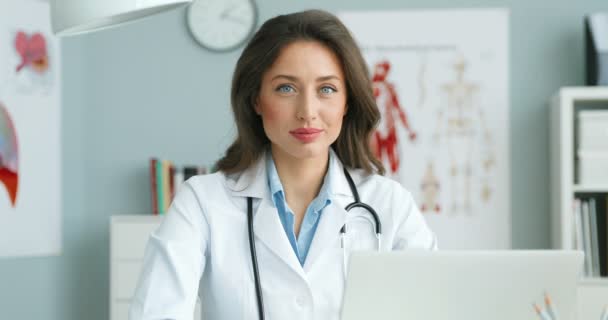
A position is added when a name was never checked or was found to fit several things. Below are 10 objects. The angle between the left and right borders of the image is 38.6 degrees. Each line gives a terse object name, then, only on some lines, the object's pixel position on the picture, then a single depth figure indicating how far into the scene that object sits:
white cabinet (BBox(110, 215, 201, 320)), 3.59
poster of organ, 3.54
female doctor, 1.62
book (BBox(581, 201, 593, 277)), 3.42
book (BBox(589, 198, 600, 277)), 3.41
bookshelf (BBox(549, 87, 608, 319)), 3.40
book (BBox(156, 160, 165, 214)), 3.80
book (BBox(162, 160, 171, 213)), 3.80
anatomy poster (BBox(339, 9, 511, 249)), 3.80
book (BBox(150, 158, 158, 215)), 3.82
